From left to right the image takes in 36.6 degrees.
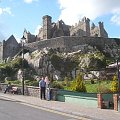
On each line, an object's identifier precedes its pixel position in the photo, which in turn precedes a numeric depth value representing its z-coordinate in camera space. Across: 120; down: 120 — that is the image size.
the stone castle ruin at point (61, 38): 42.28
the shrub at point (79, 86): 14.74
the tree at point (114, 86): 14.33
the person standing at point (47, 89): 12.96
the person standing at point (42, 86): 13.15
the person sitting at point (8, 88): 17.86
